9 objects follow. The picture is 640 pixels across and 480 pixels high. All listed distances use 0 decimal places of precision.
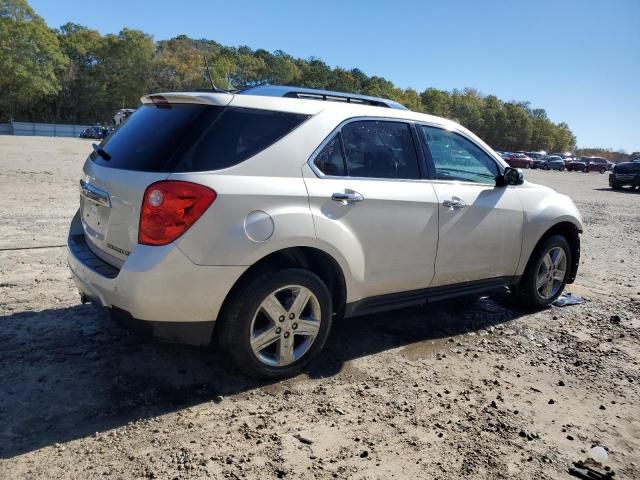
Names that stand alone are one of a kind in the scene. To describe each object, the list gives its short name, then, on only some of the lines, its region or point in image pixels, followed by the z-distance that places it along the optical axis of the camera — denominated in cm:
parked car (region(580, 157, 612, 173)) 5903
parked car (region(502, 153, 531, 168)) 5316
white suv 300
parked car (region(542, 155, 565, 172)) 5734
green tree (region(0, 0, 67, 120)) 6569
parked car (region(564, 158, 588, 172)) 5775
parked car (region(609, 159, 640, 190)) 2436
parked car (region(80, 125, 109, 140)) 5919
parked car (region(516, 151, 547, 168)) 5840
